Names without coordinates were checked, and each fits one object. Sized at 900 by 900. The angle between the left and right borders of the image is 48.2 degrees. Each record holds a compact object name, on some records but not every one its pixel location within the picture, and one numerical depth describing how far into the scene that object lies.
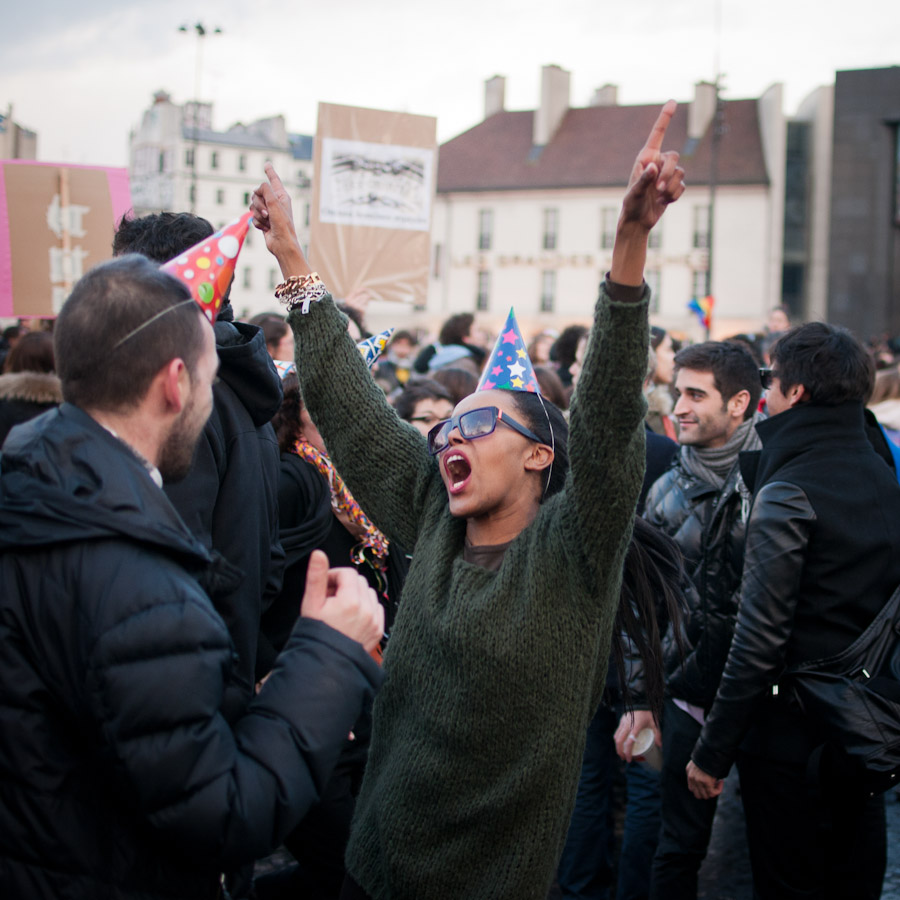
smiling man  3.54
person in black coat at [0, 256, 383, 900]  1.52
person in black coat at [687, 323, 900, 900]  3.09
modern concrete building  39.81
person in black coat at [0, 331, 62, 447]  4.97
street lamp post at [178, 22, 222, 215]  38.25
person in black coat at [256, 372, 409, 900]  3.29
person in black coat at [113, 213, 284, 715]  2.55
